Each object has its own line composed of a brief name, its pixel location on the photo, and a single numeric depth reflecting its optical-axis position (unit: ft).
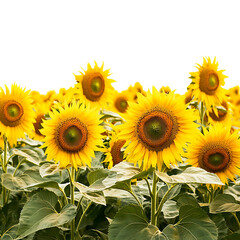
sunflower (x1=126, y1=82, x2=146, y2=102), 23.95
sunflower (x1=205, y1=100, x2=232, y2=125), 15.71
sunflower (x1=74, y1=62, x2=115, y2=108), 13.29
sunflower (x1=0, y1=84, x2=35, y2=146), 11.22
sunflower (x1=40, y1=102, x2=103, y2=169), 8.50
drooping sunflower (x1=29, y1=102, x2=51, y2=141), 14.79
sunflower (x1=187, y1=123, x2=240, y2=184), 8.50
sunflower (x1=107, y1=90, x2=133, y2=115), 20.65
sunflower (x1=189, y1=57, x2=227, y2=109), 13.14
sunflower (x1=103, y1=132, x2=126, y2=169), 9.70
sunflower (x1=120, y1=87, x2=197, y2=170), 7.26
